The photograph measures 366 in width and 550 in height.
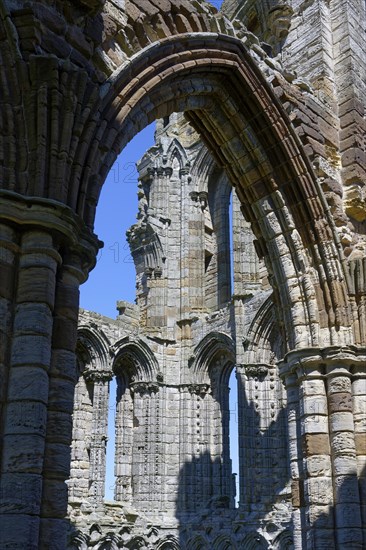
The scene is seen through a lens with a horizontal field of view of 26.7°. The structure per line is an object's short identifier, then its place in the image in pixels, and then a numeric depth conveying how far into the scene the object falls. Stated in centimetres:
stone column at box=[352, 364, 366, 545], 736
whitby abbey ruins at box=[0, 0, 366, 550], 489
